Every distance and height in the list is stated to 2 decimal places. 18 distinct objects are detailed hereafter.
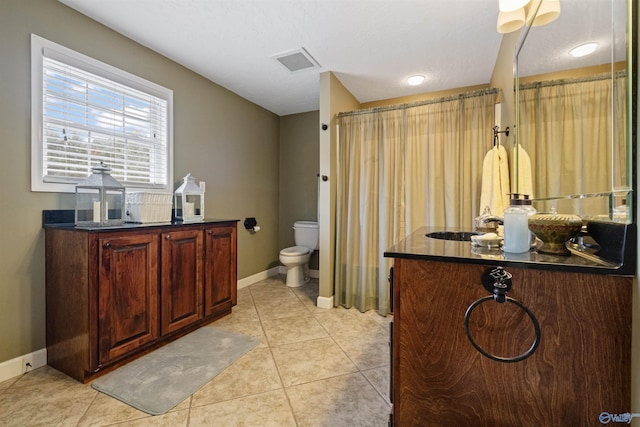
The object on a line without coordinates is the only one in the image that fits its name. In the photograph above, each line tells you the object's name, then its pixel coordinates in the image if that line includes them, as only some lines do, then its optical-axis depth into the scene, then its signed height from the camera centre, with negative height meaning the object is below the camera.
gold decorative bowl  0.87 -0.05
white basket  2.00 +0.05
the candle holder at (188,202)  2.43 +0.12
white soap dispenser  0.91 -0.06
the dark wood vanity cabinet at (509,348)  0.71 -0.39
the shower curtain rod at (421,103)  2.30 +1.02
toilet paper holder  3.54 -0.14
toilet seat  3.36 -0.47
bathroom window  1.75 +0.69
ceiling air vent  2.43 +1.43
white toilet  3.37 -0.48
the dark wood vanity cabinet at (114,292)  1.57 -0.50
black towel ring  0.74 -0.33
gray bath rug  1.47 -0.98
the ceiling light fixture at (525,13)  1.21 +1.07
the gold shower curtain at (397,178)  2.36 +0.34
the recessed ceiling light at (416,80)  2.86 +1.44
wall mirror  0.76 +0.38
